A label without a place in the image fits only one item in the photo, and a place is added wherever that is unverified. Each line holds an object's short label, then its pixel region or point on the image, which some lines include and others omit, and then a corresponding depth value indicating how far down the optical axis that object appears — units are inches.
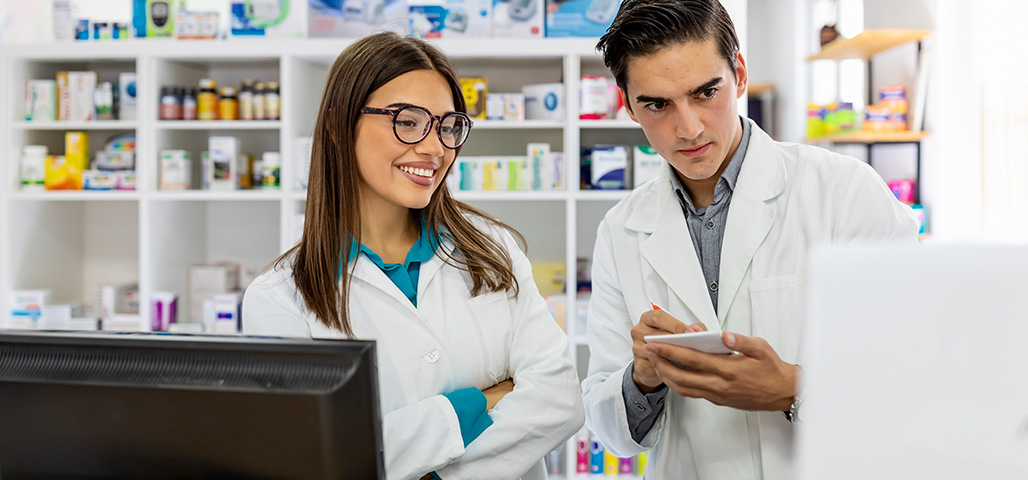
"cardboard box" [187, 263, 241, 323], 138.2
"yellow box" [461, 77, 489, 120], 128.5
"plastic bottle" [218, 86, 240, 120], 133.1
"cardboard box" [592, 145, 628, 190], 127.3
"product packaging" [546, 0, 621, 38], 128.2
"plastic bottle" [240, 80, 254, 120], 133.4
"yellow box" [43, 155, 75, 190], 135.4
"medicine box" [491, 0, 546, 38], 128.3
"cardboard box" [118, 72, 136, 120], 134.3
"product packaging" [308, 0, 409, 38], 130.8
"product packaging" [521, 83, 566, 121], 129.1
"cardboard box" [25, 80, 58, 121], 134.5
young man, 54.6
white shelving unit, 129.6
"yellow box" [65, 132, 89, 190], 135.5
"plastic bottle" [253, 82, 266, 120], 132.9
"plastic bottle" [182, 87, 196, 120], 133.0
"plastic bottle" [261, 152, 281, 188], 132.0
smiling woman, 54.6
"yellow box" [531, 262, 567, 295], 136.0
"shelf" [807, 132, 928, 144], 165.8
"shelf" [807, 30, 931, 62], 166.1
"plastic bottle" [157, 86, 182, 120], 132.1
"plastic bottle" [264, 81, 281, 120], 132.6
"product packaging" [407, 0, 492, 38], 129.6
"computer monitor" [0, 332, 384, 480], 31.0
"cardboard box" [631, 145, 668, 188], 127.2
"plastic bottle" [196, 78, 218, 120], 133.6
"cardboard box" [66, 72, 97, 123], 134.4
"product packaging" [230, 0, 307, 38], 131.2
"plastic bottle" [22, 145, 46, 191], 134.2
